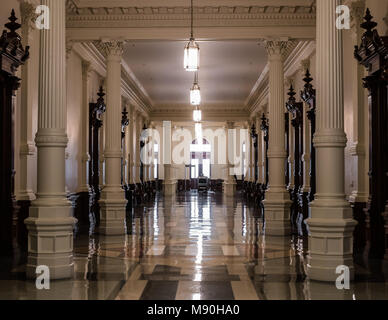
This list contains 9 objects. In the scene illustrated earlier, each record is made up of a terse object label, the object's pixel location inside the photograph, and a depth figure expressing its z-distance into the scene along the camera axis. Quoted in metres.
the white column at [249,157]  31.43
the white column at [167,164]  33.66
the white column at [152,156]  33.06
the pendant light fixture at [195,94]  13.56
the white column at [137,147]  26.91
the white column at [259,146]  26.33
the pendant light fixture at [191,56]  9.85
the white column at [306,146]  15.02
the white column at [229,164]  32.41
